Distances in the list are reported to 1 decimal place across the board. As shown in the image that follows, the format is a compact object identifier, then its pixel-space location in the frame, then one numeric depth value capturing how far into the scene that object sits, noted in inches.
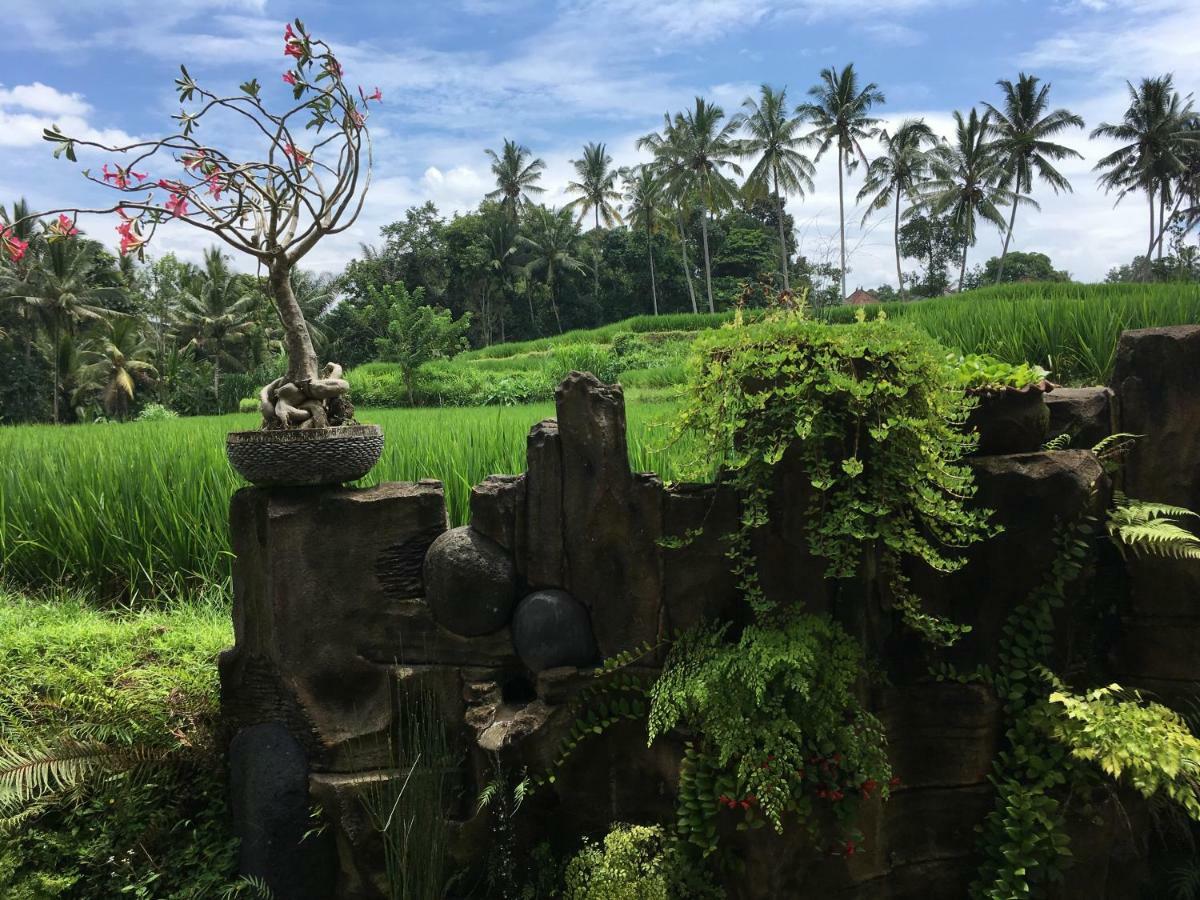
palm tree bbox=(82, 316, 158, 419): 885.8
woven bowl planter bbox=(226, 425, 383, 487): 100.2
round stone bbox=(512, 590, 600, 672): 97.7
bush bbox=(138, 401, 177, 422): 704.8
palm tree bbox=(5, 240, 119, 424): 888.9
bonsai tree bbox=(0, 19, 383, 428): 104.1
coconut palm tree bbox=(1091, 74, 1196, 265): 989.8
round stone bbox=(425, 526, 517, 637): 99.7
